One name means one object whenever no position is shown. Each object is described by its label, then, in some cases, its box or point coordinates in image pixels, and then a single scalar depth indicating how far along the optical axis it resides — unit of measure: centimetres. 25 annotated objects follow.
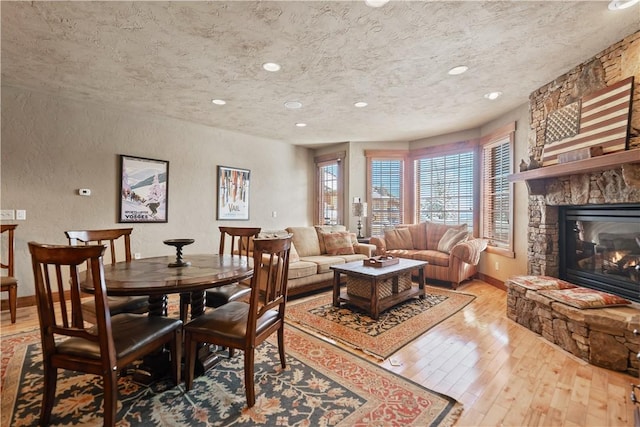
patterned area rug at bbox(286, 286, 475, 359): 263
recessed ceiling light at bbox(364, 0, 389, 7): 198
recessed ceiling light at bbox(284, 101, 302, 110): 392
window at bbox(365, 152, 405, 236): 611
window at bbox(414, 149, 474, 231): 532
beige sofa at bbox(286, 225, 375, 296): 394
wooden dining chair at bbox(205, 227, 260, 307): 253
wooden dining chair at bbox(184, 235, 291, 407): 174
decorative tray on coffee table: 350
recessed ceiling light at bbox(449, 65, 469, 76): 293
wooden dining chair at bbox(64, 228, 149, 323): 223
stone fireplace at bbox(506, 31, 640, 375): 226
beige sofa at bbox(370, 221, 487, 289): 440
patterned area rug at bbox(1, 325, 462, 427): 165
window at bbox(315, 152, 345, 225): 632
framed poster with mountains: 420
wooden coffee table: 314
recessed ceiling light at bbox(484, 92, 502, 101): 365
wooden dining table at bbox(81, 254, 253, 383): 167
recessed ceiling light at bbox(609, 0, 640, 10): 202
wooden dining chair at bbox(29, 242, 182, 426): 140
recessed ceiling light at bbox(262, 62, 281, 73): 288
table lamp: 573
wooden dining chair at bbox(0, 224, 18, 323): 292
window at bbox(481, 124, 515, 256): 435
